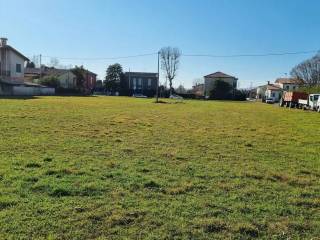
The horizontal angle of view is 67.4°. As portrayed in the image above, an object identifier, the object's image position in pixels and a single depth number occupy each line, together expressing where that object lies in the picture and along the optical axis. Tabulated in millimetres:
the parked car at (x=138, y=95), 62752
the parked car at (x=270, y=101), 55305
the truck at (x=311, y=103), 30109
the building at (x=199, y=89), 72898
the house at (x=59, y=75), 57977
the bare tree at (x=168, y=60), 75188
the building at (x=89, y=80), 66683
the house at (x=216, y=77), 74432
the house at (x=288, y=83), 66312
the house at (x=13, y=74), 39998
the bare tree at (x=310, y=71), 61126
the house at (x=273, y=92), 78568
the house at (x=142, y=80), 80360
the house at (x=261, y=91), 87391
